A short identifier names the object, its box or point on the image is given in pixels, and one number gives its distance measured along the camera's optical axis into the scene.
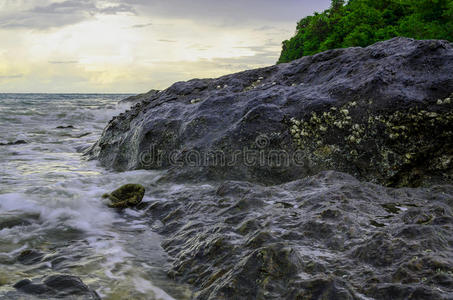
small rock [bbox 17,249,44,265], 2.47
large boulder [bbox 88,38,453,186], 3.86
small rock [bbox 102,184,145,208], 3.67
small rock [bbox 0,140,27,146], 8.28
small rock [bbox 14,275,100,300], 1.88
